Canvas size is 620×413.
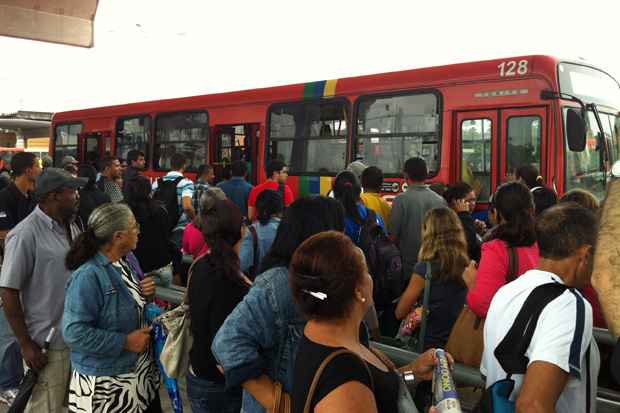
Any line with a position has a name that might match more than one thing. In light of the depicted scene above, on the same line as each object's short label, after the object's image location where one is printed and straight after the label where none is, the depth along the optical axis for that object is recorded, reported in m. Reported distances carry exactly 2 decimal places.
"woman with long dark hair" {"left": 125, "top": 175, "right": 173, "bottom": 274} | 4.72
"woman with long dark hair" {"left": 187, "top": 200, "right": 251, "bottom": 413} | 2.56
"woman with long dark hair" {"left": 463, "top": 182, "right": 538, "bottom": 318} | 2.93
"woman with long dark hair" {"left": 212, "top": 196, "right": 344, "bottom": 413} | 2.16
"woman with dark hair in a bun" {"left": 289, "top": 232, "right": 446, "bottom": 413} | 1.65
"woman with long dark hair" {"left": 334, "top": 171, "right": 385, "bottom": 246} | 4.48
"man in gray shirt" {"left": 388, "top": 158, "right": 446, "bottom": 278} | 5.55
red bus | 7.79
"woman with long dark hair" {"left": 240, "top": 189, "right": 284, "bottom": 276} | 3.70
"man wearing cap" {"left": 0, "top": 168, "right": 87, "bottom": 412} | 3.28
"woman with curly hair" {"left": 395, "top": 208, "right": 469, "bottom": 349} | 3.54
